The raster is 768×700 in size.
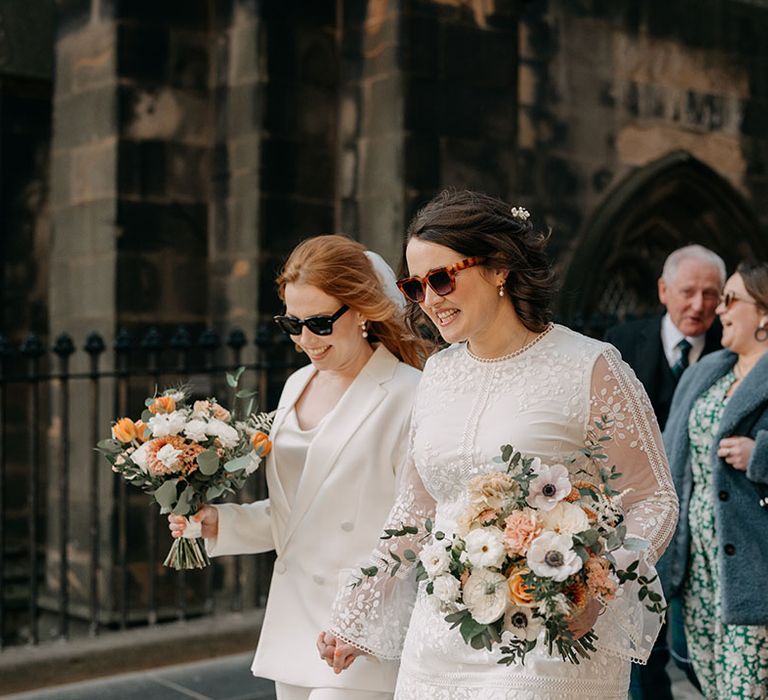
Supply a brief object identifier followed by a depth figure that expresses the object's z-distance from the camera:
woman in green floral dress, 4.73
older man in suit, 5.87
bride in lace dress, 2.93
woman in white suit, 3.77
